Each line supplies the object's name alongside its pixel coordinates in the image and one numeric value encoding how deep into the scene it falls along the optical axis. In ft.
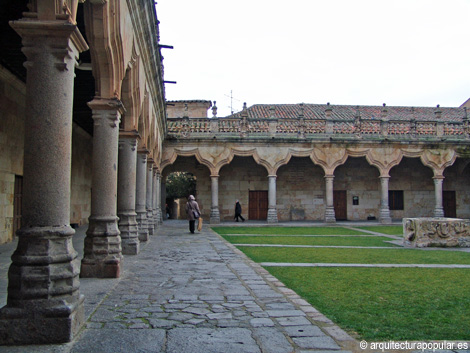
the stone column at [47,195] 10.73
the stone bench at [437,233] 36.37
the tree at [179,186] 106.93
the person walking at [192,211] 47.91
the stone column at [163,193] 79.30
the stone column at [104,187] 19.95
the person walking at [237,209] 74.77
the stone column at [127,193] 28.09
